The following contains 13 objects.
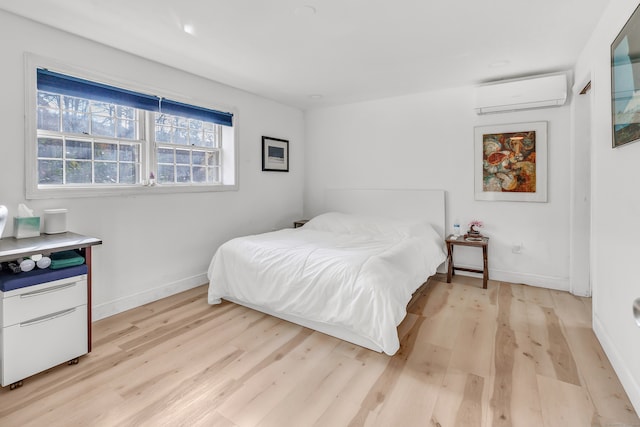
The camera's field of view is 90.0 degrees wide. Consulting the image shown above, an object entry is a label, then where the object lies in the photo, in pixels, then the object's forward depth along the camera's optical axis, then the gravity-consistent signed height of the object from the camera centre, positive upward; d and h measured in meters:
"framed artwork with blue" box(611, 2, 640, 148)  1.54 +0.66
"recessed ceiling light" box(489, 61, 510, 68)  3.10 +1.43
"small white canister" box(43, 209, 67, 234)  2.36 -0.07
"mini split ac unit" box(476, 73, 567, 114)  3.24 +1.23
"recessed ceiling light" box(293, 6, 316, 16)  2.17 +1.37
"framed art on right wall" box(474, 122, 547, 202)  3.48 +0.54
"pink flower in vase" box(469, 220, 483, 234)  3.78 -0.19
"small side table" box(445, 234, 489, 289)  3.51 -0.47
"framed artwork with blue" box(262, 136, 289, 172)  4.39 +0.80
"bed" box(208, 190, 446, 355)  2.24 -0.50
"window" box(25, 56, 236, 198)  2.49 +0.66
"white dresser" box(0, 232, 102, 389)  1.83 -0.62
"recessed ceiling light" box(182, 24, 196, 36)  2.40 +1.39
